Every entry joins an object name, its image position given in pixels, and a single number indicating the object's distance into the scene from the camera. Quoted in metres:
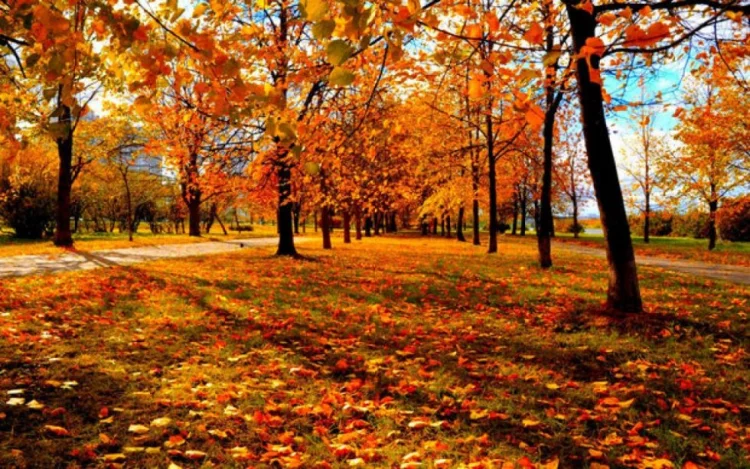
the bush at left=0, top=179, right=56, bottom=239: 23.52
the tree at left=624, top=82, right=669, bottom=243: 31.19
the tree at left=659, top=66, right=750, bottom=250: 17.70
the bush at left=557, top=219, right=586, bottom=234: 58.91
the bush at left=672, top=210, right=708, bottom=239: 36.85
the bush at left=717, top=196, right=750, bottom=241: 28.90
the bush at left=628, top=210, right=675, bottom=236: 41.34
